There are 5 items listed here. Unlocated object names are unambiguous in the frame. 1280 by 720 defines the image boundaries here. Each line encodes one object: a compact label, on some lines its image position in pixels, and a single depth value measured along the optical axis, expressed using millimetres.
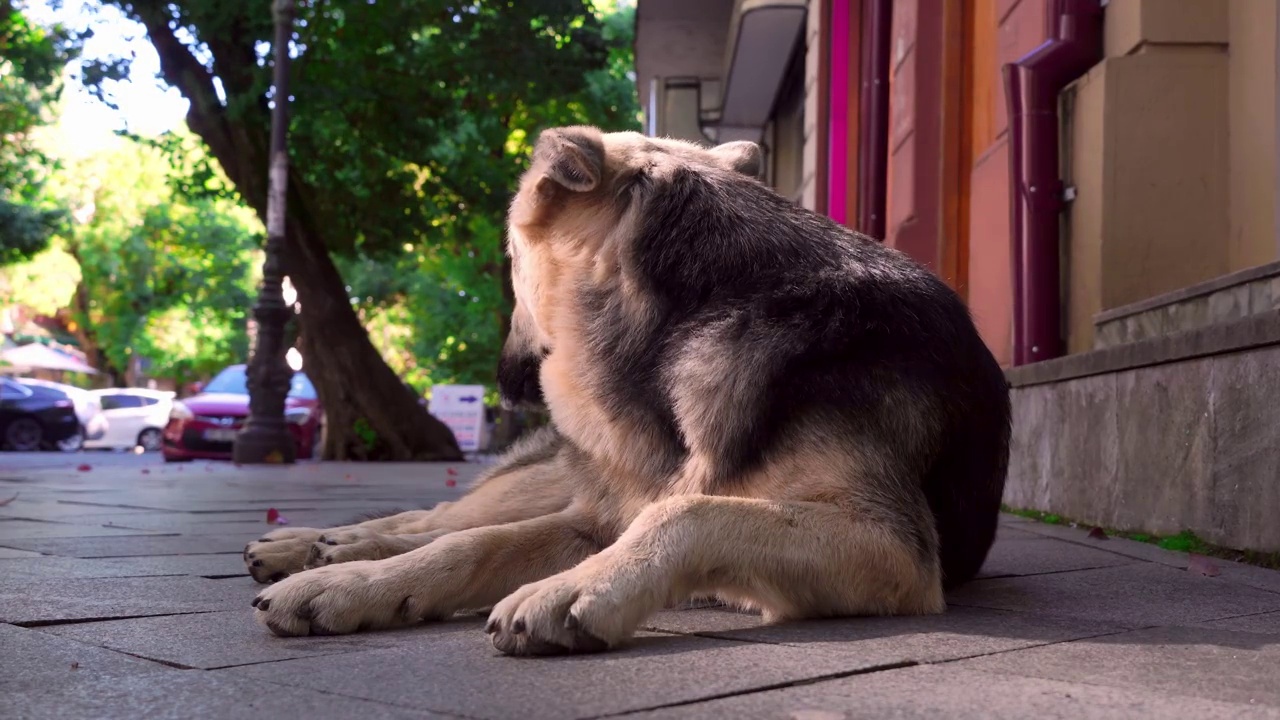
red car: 20141
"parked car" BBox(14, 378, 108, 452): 30141
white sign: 25750
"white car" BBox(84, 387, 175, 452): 34062
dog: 2902
